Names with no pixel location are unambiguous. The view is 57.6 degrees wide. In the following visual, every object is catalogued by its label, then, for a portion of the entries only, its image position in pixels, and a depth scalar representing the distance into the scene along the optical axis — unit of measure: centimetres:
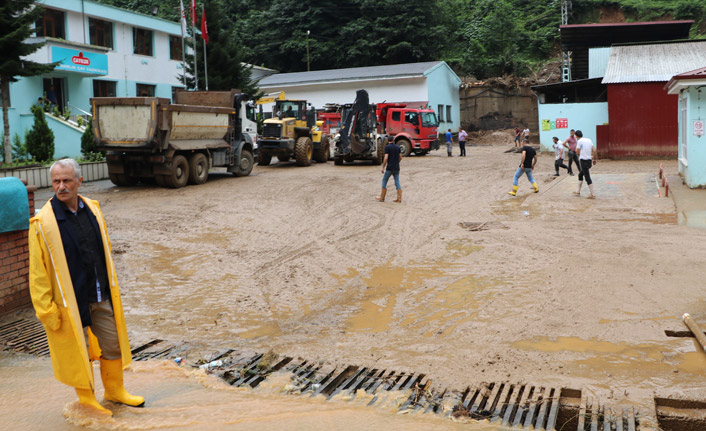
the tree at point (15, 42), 1869
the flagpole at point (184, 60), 2681
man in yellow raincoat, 442
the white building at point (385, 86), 4025
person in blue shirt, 3170
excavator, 2433
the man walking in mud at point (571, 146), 2127
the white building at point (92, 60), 2656
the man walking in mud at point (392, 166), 1598
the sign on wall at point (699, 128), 1639
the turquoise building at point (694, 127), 1619
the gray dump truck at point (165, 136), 1712
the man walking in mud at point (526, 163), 1702
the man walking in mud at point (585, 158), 1606
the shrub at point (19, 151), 2264
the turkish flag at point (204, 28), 2827
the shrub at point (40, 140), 2078
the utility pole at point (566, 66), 3653
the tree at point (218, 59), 3173
